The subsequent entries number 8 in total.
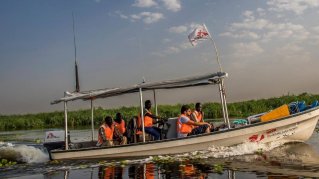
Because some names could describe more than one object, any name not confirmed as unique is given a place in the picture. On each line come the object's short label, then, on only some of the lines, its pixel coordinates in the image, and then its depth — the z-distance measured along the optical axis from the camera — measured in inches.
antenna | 551.2
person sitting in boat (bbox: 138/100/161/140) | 528.4
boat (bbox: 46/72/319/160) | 501.7
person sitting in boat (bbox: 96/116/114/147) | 520.4
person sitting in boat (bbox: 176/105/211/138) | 511.8
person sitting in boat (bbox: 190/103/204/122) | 523.1
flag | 541.3
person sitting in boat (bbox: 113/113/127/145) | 528.4
